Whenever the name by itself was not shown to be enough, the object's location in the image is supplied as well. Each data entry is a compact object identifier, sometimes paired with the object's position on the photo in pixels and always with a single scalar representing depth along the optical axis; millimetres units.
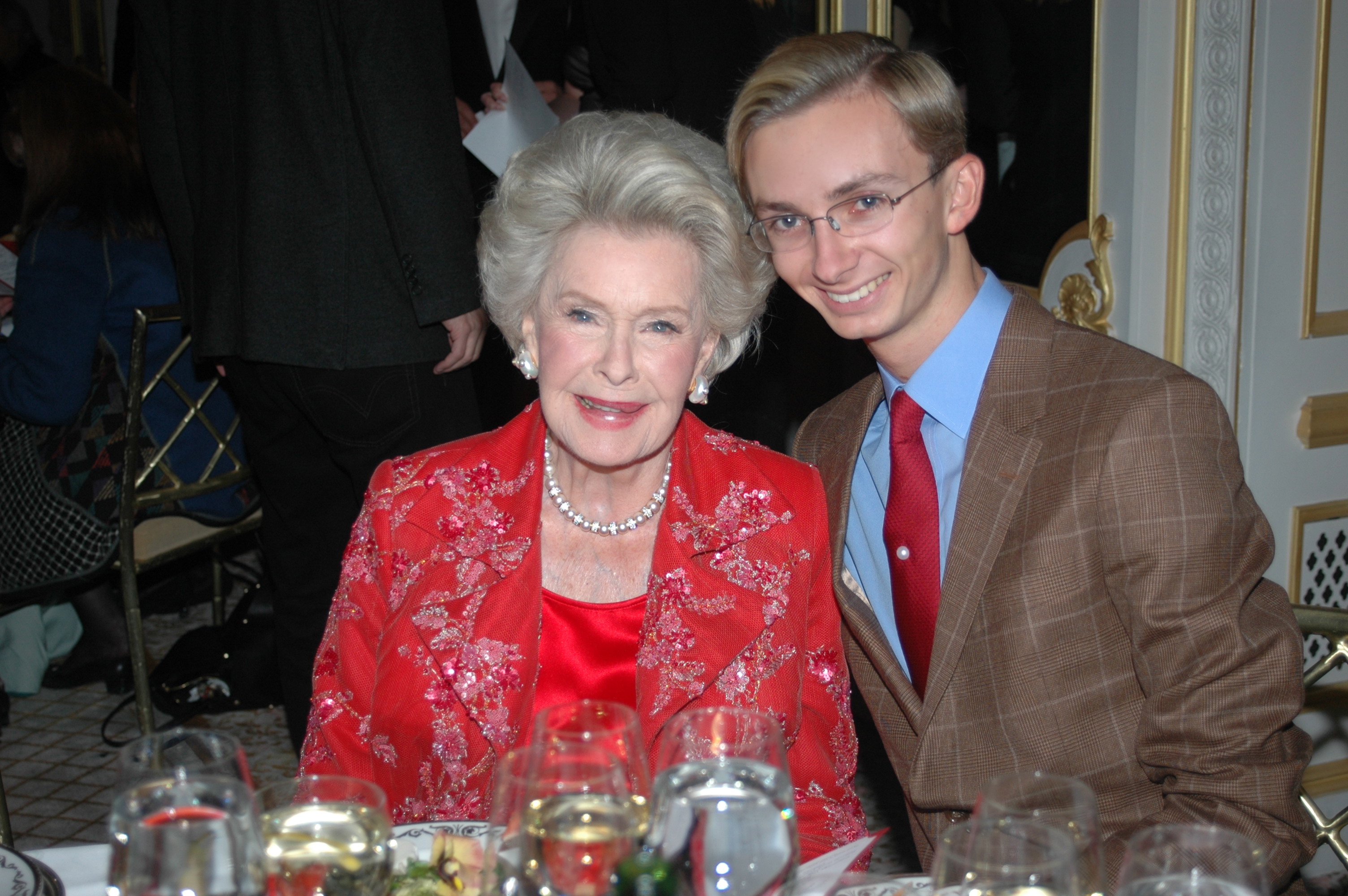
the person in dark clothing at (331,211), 2270
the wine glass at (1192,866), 766
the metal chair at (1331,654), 1495
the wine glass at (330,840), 830
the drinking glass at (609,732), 863
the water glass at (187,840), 723
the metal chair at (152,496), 2721
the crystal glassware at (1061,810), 801
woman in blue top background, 2850
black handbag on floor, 3391
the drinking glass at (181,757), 855
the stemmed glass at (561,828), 780
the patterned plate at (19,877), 967
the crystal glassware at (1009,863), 745
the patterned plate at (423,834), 1049
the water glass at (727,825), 771
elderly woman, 1546
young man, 1283
